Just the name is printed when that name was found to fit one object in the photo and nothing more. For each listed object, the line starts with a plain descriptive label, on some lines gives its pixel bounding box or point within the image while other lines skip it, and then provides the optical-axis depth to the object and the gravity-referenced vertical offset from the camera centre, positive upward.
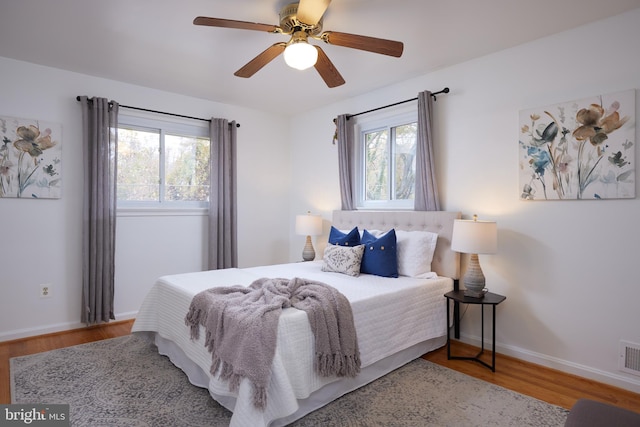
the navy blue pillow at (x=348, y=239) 3.40 -0.25
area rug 1.96 -1.16
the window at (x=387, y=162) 3.66 +0.58
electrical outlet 3.29 -0.73
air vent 2.28 -0.95
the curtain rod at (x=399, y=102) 3.19 +1.15
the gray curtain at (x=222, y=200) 4.16 +0.16
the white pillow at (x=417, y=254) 3.04 -0.36
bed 1.82 -0.77
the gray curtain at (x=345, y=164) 4.08 +0.58
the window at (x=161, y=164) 3.80 +0.58
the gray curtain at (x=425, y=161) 3.26 +0.51
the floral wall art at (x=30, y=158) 3.10 +0.51
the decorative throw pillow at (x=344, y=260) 3.06 -0.42
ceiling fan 1.99 +1.10
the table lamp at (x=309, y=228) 4.18 -0.18
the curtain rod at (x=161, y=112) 3.67 +1.14
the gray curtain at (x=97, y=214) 3.40 -0.01
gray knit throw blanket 1.73 -0.63
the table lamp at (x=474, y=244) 2.63 -0.23
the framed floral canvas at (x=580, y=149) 2.34 +0.47
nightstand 2.59 -0.66
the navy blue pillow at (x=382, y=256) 3.01 -0.38
